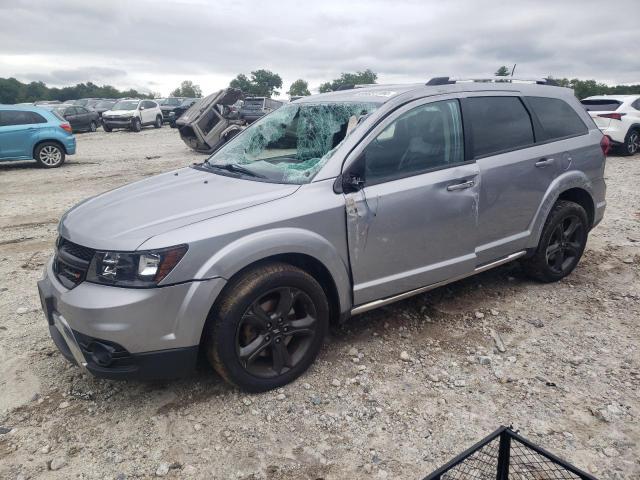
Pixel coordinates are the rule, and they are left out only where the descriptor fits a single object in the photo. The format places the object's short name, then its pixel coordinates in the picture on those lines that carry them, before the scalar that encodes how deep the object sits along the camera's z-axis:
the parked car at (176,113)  25.18
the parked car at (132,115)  23.78
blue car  11.60
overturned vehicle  13.71
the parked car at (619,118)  12.41
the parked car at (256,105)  19.23
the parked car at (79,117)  22.50
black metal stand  2.30
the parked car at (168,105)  30.65
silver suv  2.54
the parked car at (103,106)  26.17
